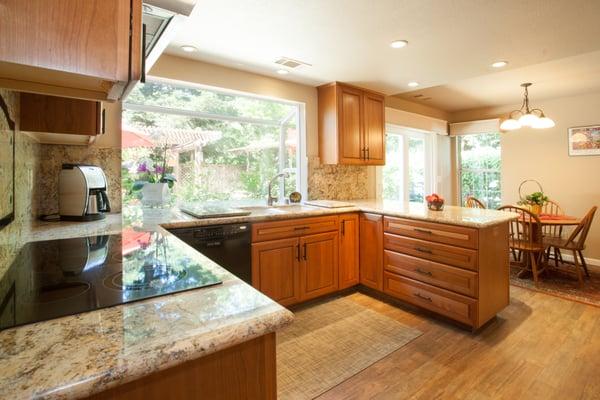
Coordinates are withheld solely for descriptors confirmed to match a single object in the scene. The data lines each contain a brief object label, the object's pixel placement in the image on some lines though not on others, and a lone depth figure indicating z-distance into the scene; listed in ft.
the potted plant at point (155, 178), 8.32
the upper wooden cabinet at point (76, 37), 1.69
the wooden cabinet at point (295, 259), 8.25
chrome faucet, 10.21
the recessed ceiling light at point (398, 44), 7.80
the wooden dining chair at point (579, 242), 10.89
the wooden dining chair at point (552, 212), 14.10
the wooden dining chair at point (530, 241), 10.89
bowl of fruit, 9.21
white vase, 8.29
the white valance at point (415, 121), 13.93
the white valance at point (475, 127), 16.22
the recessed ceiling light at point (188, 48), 8.06
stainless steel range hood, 2.53
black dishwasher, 7.05
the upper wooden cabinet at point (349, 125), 11.10
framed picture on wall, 13.53
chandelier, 11.14
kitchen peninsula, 1.61
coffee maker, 6.43
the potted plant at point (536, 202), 12.32
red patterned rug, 9.98
